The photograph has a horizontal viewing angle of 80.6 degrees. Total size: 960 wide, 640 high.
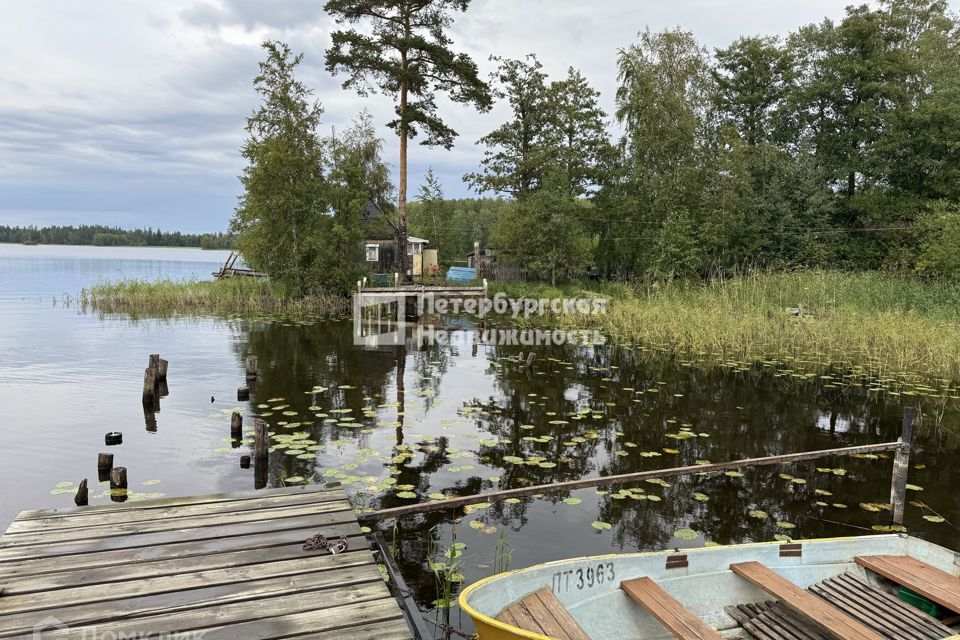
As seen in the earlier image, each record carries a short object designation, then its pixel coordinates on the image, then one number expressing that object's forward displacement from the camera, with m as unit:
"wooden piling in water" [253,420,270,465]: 7.43
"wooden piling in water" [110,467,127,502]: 6.50
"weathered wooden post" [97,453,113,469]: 7.13
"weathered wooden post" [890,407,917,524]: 6.07
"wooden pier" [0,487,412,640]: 2.88
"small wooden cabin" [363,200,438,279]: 38.47
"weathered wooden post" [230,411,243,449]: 8.59
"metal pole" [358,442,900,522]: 4.42
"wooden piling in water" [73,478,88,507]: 6.12
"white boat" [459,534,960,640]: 3.48
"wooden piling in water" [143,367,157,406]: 10.65
